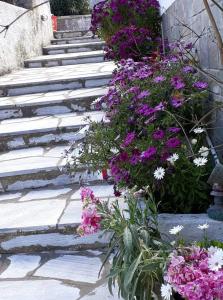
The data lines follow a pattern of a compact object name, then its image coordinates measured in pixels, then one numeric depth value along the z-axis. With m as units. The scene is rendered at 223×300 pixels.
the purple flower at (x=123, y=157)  2.23
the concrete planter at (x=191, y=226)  1.99
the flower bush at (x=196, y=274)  1.30
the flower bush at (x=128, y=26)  4.87
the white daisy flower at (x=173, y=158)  2.06
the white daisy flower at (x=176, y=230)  1.64
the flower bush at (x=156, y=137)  2.15
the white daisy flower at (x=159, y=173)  2.03
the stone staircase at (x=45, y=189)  2.33
